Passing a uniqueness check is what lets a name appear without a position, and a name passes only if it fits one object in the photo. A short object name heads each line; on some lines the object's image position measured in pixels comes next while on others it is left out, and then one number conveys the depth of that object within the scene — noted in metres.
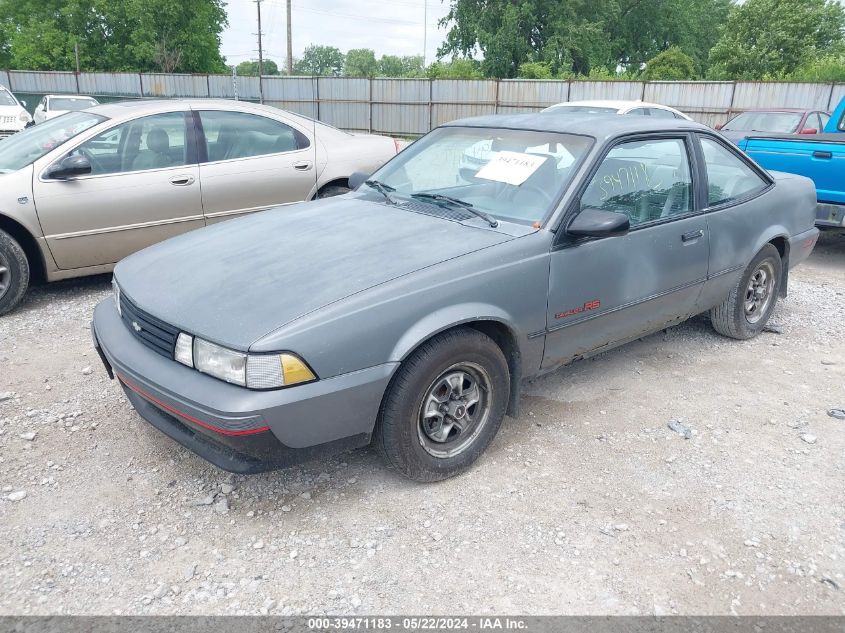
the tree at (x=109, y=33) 43.41
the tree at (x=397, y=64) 128.25
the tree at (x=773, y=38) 37.28
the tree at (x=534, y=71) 29.75
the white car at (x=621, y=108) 10.02
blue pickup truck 6.50
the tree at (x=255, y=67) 104.20
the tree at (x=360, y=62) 132.00
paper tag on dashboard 3.48
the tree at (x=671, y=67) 31.70
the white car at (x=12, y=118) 13.83
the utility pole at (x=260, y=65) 25.38
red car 11.74
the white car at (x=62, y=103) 17.56
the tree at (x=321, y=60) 129.50
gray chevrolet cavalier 2.54
